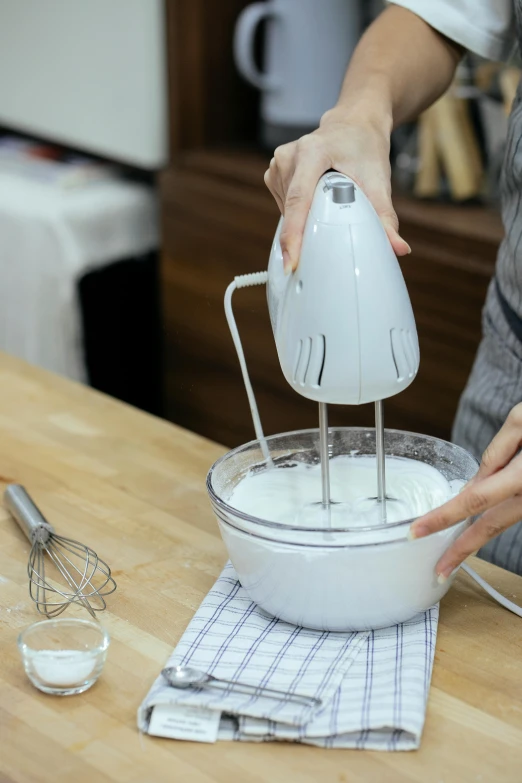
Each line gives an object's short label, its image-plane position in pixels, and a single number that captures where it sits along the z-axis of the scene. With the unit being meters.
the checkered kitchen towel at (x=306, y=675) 1.26
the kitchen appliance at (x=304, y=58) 2.97
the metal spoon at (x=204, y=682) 1.29
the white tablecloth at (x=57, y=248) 3.20
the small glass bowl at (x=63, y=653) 1.31
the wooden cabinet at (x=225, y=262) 2.60
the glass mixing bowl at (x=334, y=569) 1.34
